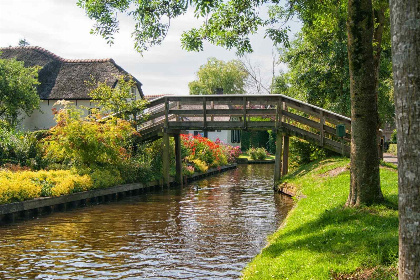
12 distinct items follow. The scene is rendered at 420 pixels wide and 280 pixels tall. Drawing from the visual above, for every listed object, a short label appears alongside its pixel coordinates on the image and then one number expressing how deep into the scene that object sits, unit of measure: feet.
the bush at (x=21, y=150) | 69.26
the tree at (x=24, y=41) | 241.16
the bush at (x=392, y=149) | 143.84
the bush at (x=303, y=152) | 76.02
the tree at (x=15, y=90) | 109.19
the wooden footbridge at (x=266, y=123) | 68.62
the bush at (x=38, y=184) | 48.67
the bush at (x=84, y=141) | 62.85
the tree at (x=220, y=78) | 244.42
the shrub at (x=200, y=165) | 96.95
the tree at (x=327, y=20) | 33.63
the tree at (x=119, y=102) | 75.77
